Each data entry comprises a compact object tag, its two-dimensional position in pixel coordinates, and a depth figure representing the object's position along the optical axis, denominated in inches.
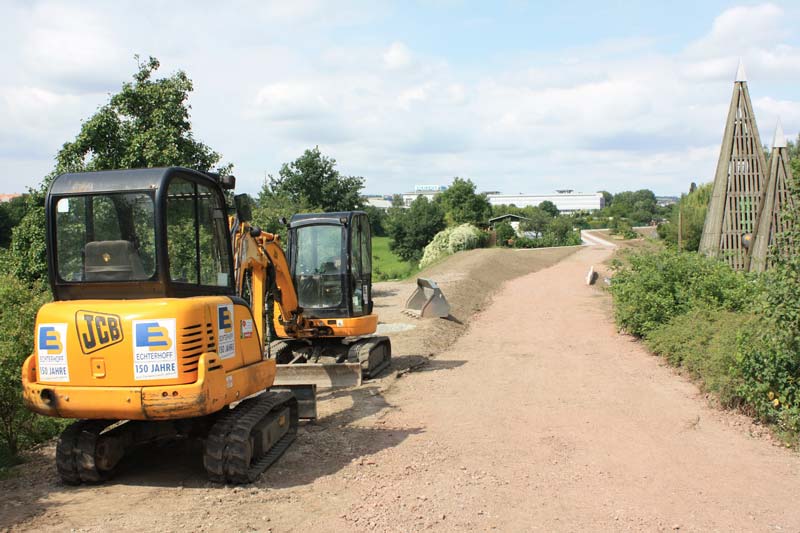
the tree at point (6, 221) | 1416.1
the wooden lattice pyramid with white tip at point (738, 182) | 740.6
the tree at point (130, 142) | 566.6
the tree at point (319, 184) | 1529.3
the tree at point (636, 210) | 4966.8
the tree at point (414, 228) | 2253.4
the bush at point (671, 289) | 553.9
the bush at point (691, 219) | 1291.8
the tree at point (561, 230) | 2302.9
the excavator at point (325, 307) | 445.7
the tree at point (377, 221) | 3384.1
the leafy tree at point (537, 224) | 2475.4
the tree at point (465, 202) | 2623.0
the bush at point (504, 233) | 2073.7
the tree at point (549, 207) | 5190.0
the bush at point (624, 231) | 2578.7
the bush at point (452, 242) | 1752.0
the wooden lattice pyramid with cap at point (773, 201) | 665.0
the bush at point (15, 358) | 317.1
